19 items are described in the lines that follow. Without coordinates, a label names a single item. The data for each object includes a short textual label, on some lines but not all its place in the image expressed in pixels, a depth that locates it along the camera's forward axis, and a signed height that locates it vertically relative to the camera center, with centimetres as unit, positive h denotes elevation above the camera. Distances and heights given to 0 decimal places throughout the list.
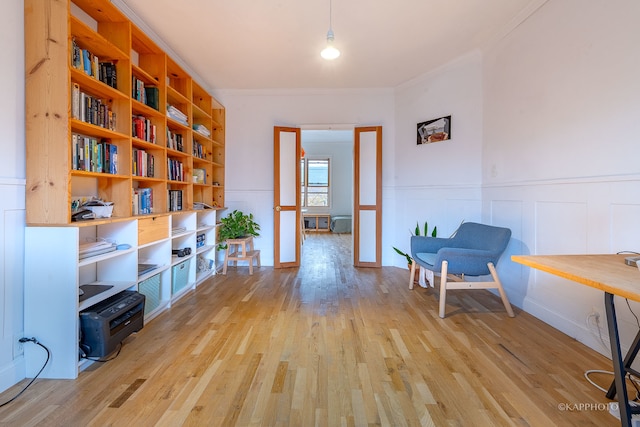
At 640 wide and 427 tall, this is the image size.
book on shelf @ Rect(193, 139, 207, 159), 352 +69
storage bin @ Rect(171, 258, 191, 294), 280 -71
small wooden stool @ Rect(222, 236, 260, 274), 373 -66
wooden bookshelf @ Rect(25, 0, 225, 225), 162 +69
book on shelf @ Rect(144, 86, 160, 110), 259 +98
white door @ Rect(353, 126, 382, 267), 419 +11
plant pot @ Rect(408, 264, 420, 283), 345 -85
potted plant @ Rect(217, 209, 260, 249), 382 -30
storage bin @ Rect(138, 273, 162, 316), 232 -72
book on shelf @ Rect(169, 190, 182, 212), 290 +5
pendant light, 248 +132
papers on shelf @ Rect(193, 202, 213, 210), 341 -1
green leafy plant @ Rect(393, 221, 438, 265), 355 -34
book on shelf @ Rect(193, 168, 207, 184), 350 +36
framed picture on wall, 361 +96
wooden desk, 101 -27
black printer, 167 -72
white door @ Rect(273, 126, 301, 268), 416 +12
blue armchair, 245 -49
